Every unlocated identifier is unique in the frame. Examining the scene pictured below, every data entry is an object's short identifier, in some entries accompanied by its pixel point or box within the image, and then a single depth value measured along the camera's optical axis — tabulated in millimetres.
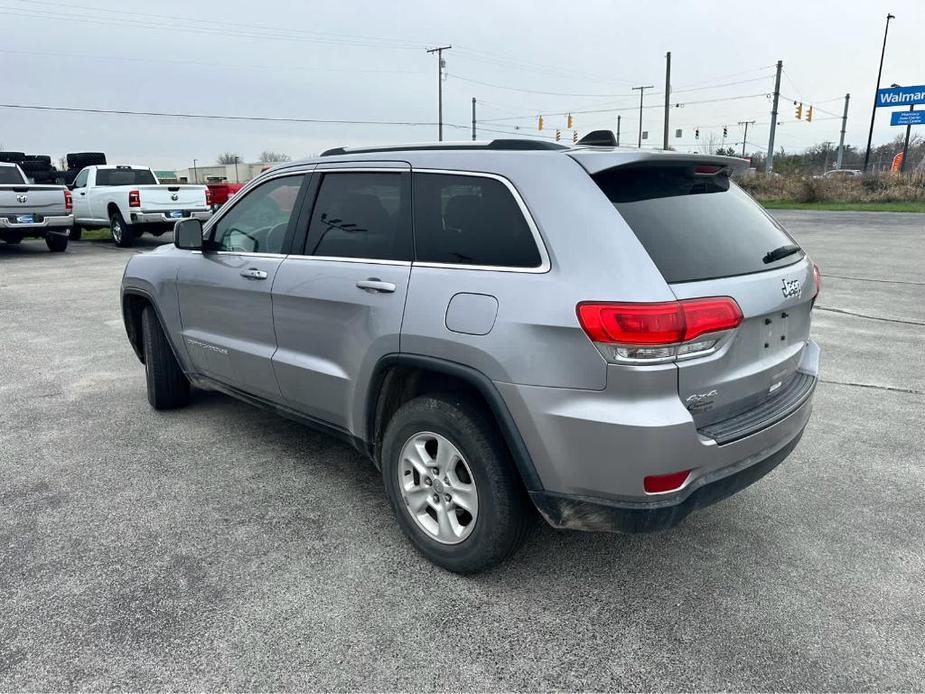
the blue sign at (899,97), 44094
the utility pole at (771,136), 44497
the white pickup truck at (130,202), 15797
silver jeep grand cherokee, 2438
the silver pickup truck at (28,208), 14117
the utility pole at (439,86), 50797
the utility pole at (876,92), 44500
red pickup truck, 19347
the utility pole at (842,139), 54138
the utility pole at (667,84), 43406
